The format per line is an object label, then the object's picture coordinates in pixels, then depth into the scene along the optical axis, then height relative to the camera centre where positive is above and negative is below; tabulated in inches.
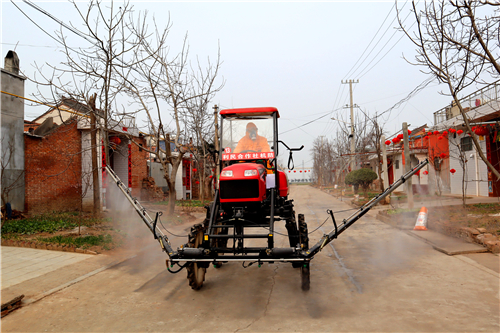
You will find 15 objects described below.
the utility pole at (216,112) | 727.1 +143.4
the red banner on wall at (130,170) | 774.1 +23.0
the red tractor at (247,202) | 187.8 -16.8
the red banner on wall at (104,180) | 601.6 +0.9
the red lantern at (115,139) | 629.3 +79.9
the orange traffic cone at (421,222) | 430.0 -61.1
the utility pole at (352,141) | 1198.9 +121.3
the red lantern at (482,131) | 663.8 +84.9
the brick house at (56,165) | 548.1 +29.1
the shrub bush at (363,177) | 1024.2 -5.6
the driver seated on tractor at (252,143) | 262.3 +27.3
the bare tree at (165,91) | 479.8 +131.1
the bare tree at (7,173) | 476.3 +13.6
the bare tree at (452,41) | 293.6 +124.5
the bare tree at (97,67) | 382.9 +132.1
